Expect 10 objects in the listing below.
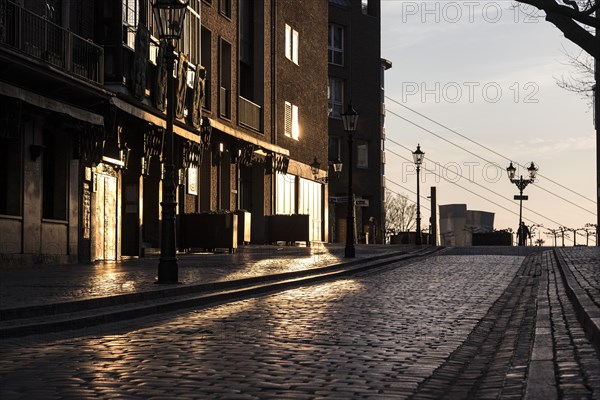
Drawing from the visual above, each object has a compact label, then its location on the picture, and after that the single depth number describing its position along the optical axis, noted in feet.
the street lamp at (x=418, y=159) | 139.54
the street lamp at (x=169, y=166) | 51.75
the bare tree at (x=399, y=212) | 337.93
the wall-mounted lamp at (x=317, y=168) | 156.87
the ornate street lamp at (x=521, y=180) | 156.83
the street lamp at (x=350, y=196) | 91.35
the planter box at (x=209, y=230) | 97.25
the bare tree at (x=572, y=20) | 63.52
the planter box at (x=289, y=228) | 129.29
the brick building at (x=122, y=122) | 66.18
